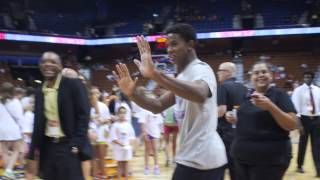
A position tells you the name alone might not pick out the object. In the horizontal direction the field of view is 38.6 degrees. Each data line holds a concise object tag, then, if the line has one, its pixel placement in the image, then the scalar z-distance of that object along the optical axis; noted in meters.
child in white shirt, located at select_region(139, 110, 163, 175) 8.47
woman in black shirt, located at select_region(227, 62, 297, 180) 3.48
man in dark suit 4.01
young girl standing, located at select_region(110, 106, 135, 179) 6.90
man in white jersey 2.53
